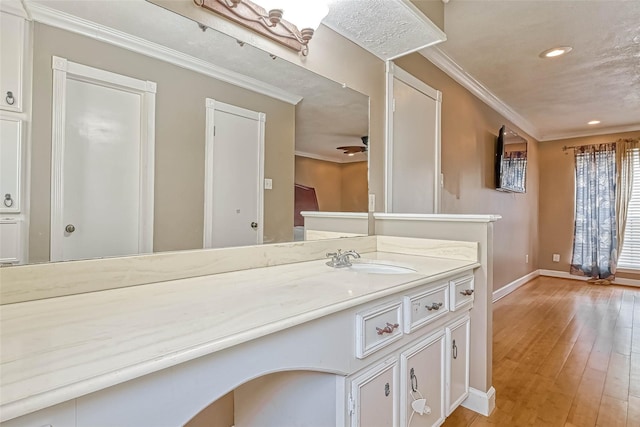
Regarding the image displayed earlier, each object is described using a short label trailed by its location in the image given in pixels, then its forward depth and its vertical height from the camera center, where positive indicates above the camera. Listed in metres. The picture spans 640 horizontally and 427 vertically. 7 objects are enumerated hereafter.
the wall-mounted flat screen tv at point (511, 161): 3.81 +0.70
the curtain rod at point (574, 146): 4.85 +1.12
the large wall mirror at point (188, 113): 0.89 +0.40
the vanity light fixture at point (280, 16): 1.29 +0.86
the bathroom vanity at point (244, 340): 0.56 -0.27
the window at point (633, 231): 4.54 -0.19
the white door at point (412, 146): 2.23 +0.53
